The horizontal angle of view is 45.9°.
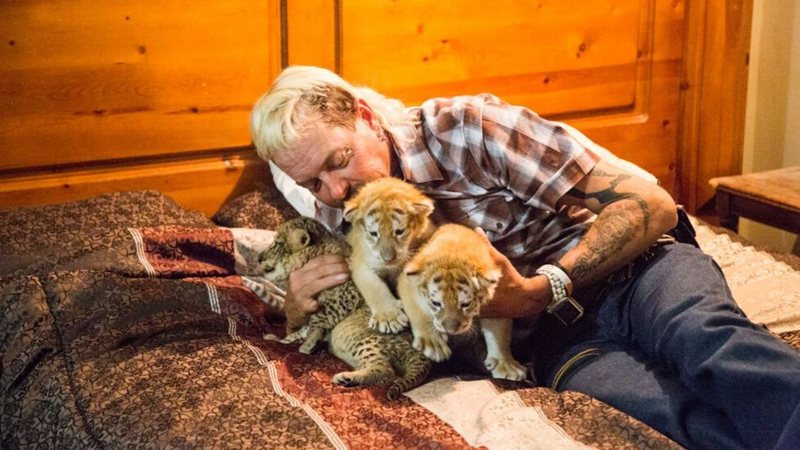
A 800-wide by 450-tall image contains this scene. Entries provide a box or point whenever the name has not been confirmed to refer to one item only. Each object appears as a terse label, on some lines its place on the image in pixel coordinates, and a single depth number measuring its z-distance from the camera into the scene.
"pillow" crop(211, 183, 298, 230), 2.86
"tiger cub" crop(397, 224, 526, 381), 1.90
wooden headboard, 2.80
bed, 1.81
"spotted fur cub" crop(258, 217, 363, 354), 2.26
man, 2.00
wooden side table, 3.25
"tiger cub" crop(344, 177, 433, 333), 2.06
